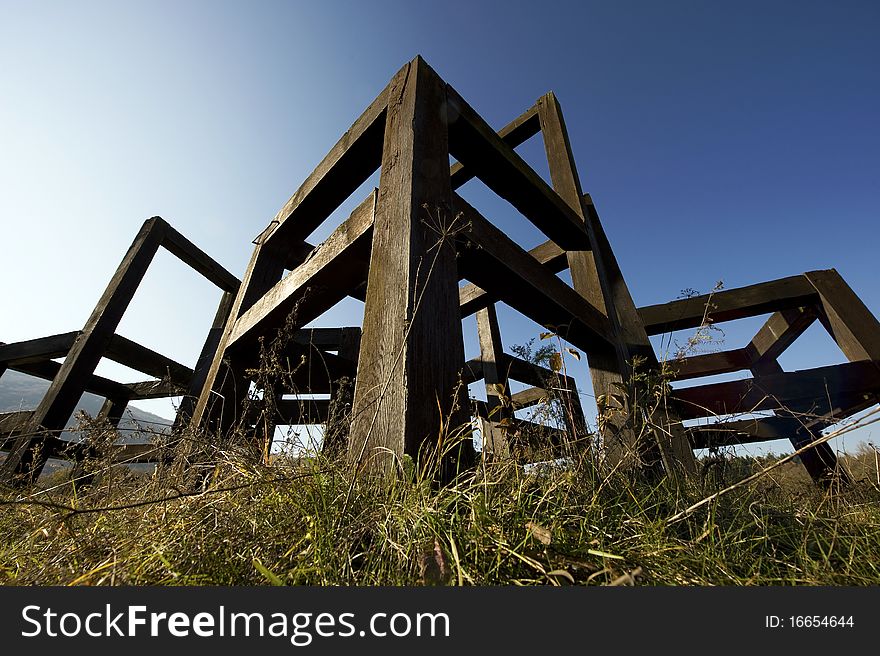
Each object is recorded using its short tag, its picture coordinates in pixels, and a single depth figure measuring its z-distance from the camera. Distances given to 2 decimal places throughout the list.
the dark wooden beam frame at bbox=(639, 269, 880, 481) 2.92
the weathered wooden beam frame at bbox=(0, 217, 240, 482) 3.43
